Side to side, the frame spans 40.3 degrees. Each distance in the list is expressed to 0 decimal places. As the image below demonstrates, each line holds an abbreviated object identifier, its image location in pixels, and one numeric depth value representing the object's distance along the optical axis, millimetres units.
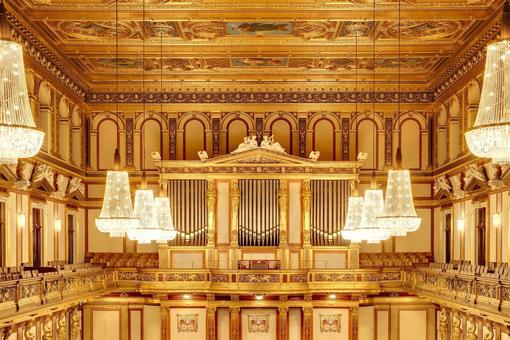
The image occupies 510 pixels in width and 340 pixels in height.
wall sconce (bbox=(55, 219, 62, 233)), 21516
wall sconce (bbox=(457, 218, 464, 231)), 21364
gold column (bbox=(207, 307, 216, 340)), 23172
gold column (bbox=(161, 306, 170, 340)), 23312
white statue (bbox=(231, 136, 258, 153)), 23719
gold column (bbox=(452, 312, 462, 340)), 20266
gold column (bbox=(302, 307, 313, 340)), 23188
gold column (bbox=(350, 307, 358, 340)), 23359
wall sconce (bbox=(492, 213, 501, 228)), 18031
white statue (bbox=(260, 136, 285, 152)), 23781
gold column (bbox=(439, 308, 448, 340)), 21927
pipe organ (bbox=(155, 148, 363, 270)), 23406
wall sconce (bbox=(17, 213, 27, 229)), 18141
